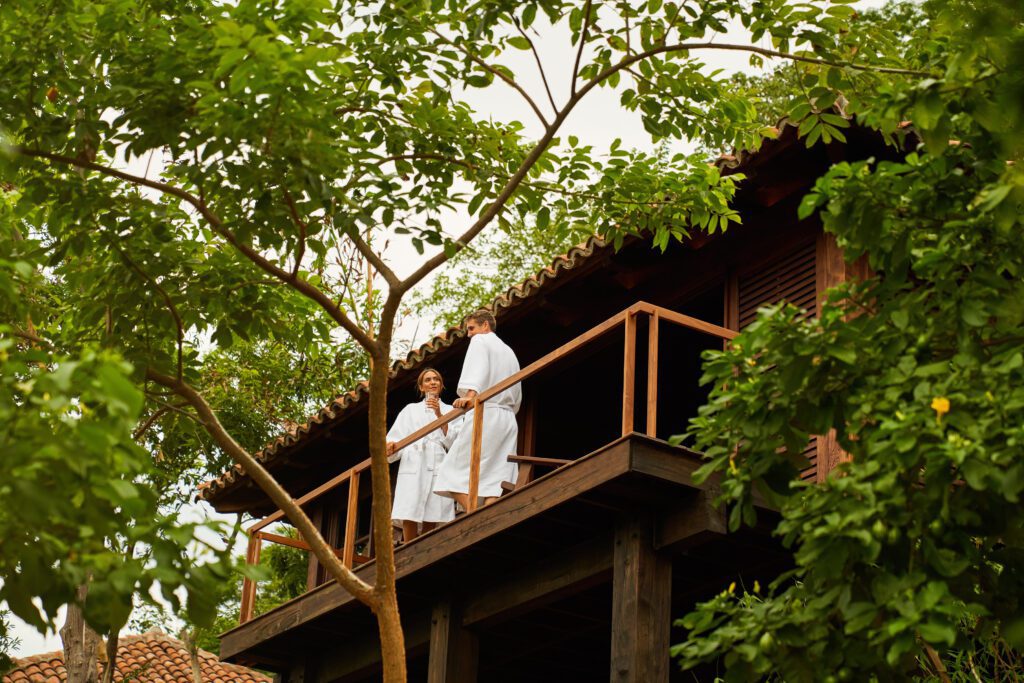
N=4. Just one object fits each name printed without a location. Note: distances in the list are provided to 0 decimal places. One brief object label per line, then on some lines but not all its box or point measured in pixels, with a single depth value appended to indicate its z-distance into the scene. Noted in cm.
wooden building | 953
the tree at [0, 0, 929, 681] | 745
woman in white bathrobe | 1197
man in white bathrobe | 1115
